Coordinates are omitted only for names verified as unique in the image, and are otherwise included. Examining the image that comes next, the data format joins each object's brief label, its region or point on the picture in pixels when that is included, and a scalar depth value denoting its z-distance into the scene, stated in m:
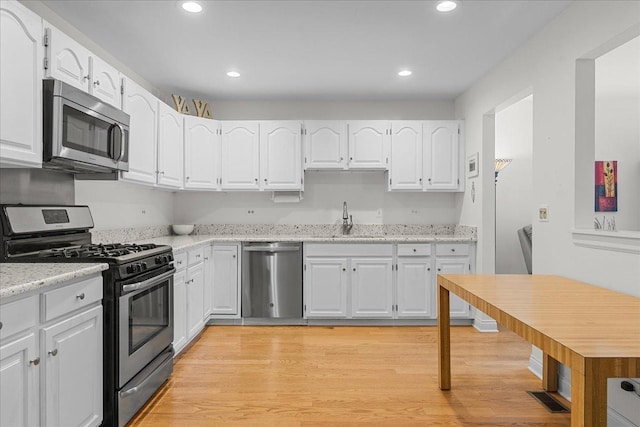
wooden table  1.16
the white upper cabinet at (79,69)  2.12
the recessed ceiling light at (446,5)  2.52
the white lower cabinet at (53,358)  1.44
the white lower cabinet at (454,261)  4.20
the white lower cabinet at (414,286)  4.19
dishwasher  4.17
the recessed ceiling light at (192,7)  2.53
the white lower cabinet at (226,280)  4.17
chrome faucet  4.75
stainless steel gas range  2.08
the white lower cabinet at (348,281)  4.19
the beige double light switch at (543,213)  2.86
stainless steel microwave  2.06
